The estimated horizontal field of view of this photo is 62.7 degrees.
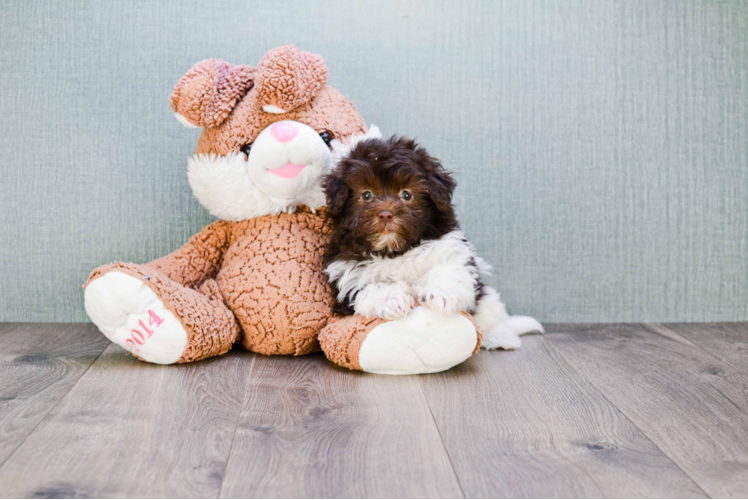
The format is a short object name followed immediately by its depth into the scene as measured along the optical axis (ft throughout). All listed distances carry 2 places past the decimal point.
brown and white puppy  3.87
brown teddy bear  3.87
